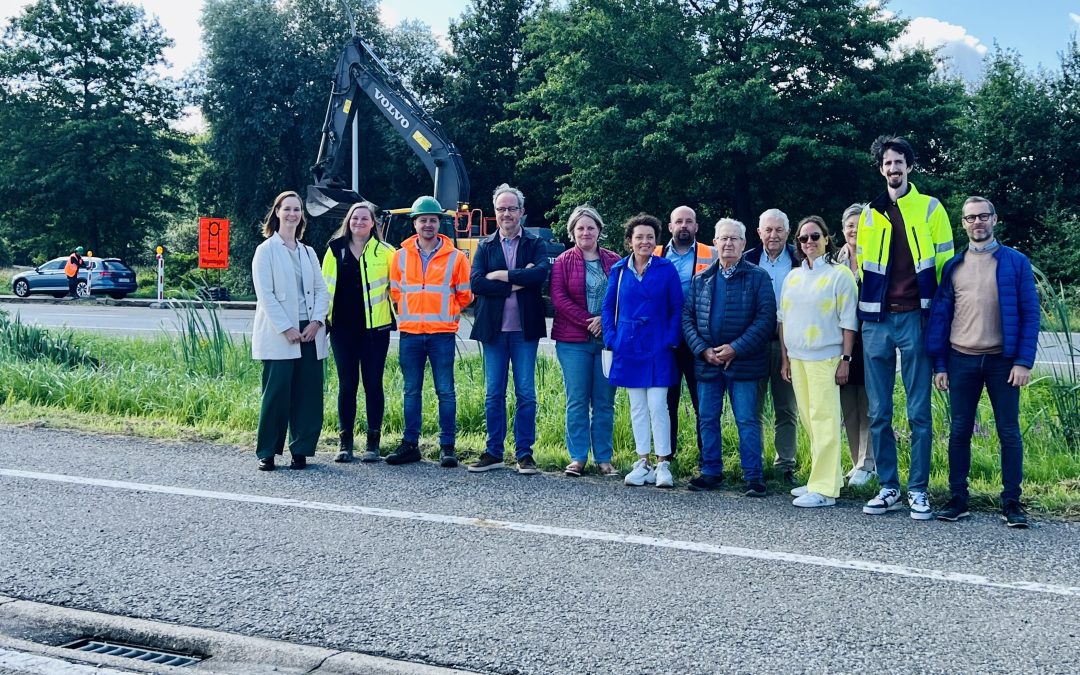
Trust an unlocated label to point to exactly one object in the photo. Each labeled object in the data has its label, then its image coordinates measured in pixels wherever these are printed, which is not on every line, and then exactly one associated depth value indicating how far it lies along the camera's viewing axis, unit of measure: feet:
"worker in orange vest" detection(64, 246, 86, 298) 102.99
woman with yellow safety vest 24.98
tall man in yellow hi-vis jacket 19.60
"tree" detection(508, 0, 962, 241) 88.17
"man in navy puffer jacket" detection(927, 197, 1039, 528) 18.58
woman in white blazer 24.09
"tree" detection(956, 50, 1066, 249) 92.79
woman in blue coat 22.56
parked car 104.47
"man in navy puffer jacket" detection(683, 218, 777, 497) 21.59
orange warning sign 82.99
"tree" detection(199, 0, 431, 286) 120.67
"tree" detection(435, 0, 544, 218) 124.57
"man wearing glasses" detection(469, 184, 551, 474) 24.09
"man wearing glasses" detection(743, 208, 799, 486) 22.70
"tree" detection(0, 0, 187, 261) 138.62
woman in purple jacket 23.59
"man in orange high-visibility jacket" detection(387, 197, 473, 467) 24.57
